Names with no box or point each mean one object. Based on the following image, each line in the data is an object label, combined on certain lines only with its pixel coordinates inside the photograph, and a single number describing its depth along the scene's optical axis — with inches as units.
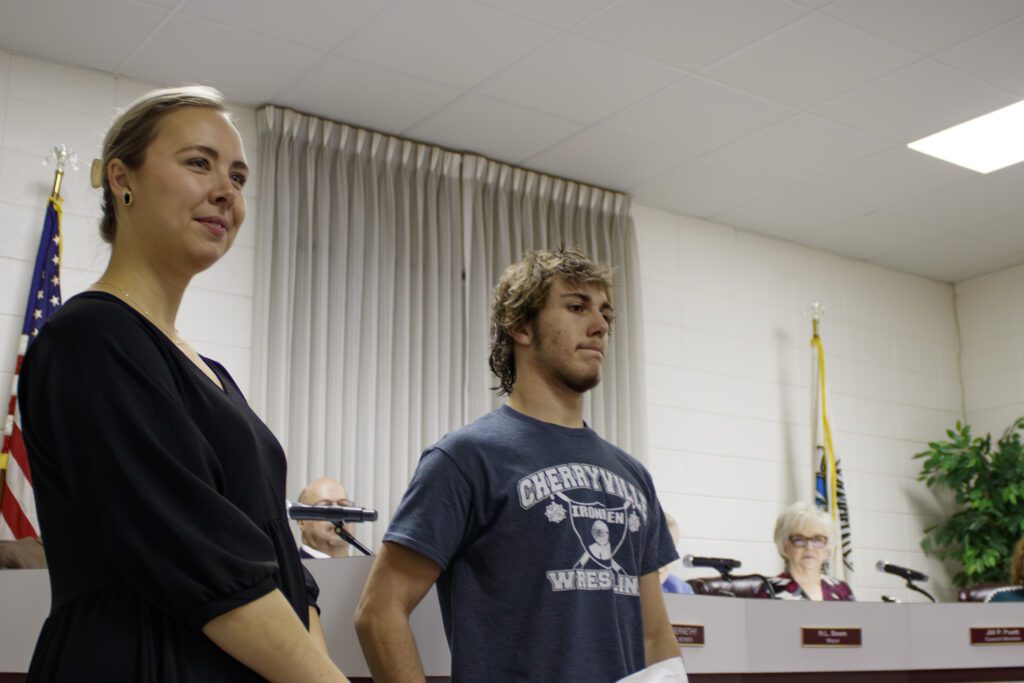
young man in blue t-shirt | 65.4
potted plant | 251.9
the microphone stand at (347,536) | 90.6
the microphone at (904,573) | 138.9
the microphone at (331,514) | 77.2
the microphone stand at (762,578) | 149.0
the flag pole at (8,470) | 150.2
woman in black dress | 35.1
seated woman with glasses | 191.0
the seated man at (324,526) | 173.5
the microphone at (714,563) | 140.1
